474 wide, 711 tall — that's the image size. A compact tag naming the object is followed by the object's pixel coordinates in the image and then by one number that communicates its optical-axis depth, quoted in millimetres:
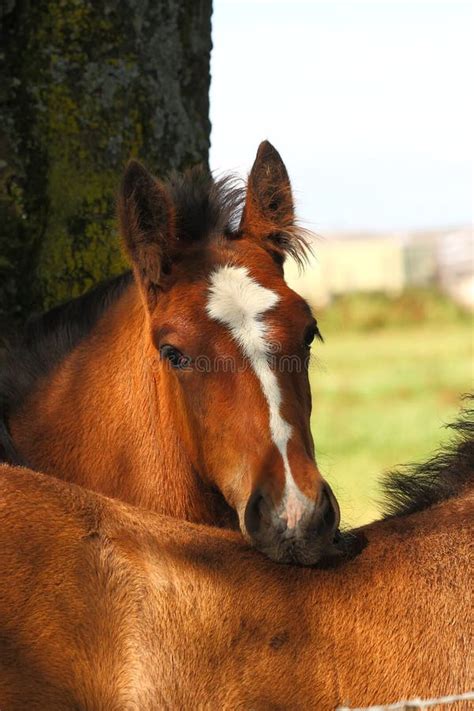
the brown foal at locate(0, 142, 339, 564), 7648
